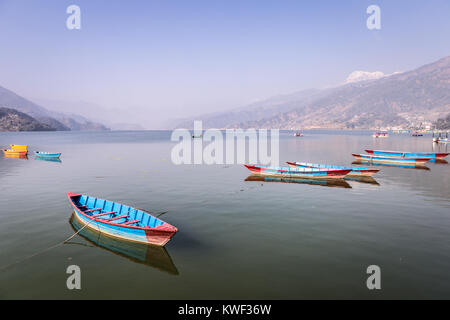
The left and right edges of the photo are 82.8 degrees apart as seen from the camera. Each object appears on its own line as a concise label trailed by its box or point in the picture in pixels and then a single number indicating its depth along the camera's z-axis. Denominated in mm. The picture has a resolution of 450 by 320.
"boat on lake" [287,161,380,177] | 39469
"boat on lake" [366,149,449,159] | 55031
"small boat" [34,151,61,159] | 62666
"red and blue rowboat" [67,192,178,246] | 15578
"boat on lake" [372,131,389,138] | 181875
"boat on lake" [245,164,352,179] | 37406
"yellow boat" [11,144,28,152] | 71188
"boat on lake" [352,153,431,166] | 52528
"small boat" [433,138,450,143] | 111906
